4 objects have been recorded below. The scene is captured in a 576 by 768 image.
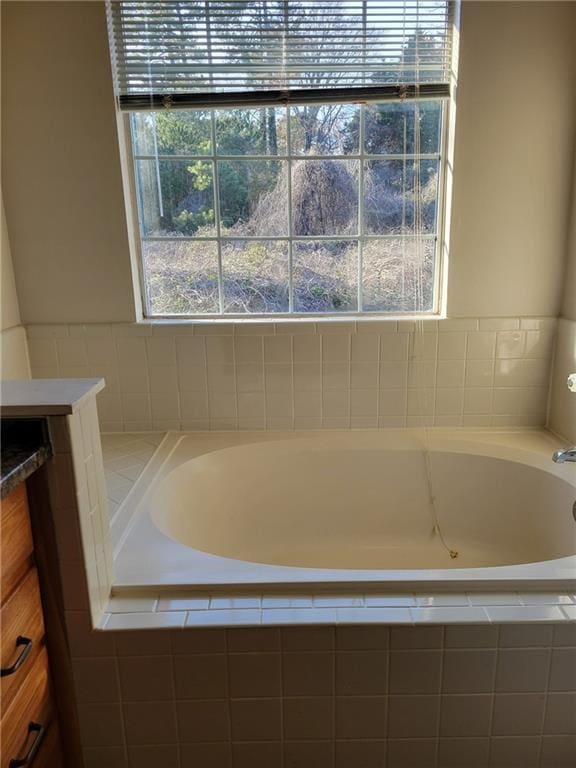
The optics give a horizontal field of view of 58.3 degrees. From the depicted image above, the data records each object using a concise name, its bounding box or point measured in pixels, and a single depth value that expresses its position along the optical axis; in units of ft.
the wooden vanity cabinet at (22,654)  2.91
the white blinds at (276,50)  5.78
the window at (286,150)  5.82
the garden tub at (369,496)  5.84
